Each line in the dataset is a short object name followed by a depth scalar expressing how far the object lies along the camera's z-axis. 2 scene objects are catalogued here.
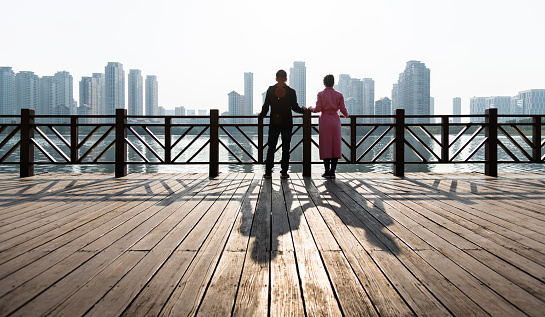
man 5.84
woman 5.91
